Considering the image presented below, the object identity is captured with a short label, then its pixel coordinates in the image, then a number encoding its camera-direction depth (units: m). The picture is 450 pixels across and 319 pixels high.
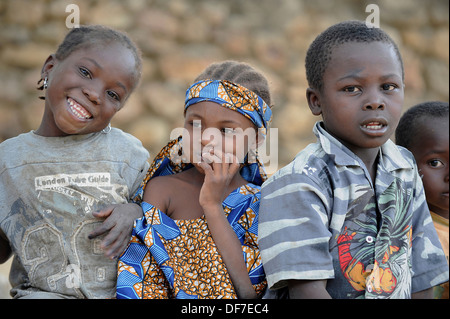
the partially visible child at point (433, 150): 2.68
